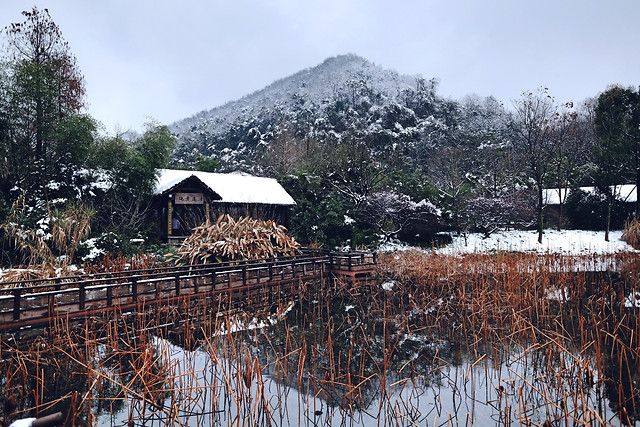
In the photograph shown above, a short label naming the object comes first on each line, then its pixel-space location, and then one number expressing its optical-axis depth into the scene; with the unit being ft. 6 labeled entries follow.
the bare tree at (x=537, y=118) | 68.13
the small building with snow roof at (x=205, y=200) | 56.13
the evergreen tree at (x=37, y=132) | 45.98
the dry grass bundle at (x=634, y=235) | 56.13
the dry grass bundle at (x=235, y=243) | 38.06
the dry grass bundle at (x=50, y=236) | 34.68
